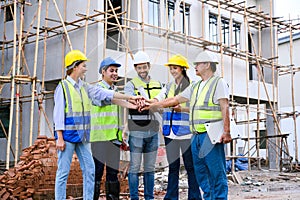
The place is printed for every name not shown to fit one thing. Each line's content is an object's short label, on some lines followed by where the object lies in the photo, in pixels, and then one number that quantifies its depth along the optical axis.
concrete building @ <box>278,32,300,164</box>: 24.89
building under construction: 12.44
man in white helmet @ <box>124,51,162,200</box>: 5.97
